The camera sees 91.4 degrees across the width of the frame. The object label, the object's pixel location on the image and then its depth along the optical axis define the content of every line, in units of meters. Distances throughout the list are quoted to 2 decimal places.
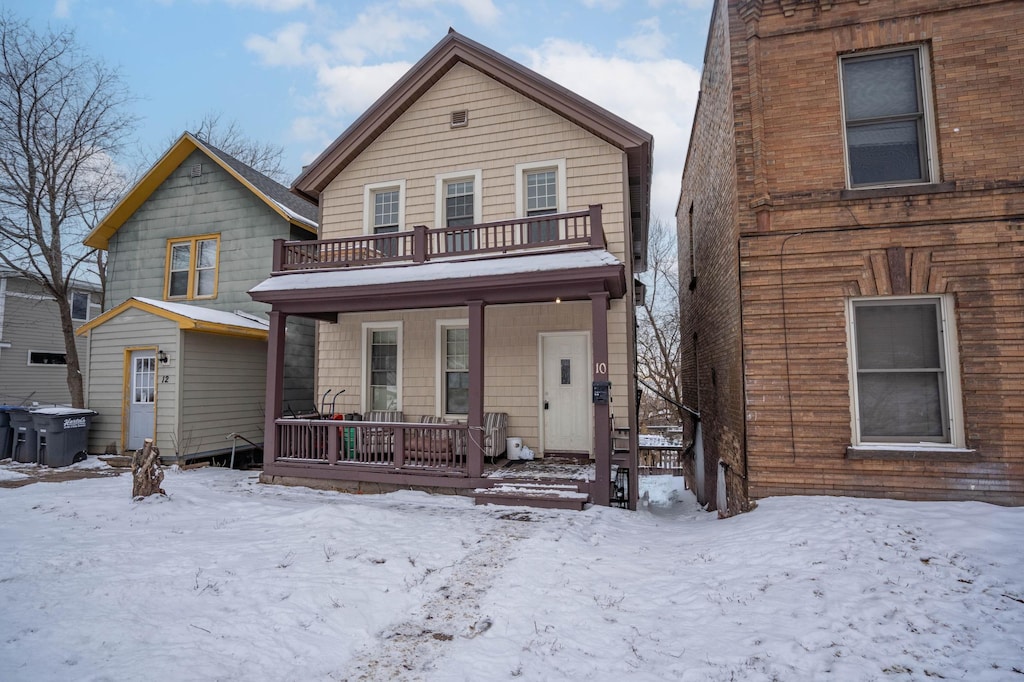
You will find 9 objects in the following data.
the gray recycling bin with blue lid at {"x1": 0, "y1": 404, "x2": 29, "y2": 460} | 10.95
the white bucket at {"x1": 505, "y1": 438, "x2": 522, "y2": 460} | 9.57
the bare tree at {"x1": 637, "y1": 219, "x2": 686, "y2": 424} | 30.03
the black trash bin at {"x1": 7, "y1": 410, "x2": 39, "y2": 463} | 10.70
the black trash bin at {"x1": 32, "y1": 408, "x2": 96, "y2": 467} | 10.46
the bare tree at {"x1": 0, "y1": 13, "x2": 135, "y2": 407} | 13.84
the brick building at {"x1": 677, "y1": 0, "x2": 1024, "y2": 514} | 6.08
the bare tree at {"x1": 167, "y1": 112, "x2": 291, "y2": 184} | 24.80
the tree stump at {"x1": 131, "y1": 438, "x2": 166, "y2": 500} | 7.31
